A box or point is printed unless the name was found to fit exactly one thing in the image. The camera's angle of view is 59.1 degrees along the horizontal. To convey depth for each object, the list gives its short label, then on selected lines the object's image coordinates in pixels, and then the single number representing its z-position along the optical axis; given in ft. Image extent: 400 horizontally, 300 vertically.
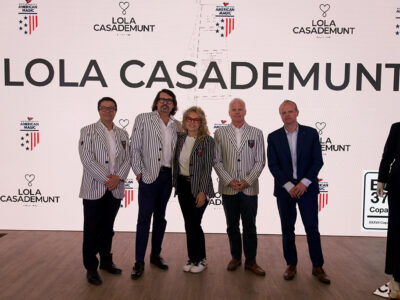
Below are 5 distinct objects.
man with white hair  10.62
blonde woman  10.12
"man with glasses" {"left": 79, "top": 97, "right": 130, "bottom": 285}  9.80
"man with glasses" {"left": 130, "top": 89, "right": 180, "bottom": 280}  10.41
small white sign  15.18
